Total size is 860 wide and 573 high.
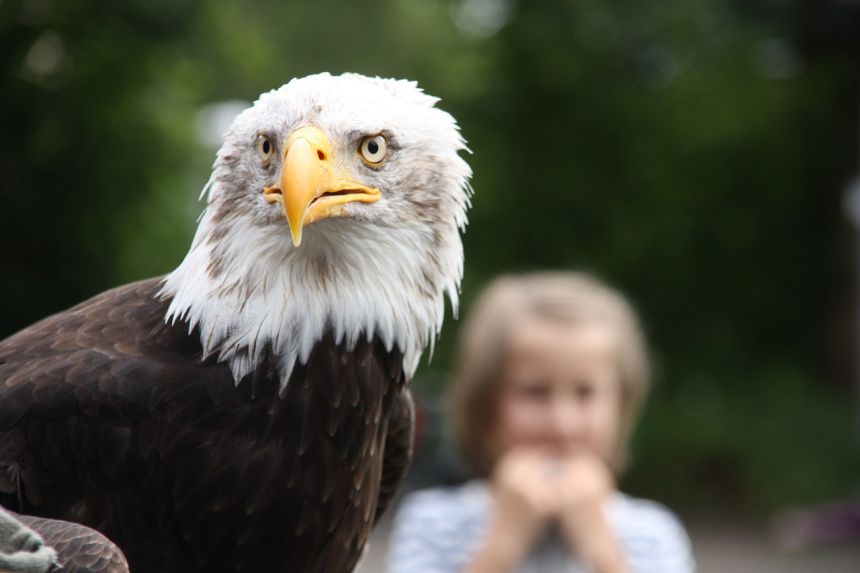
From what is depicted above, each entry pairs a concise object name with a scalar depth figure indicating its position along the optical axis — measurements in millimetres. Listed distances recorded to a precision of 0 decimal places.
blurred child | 6320
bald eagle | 4008
